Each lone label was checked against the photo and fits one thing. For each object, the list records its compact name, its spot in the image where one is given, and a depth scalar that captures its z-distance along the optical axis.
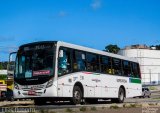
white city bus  20.64
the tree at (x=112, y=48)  167.38
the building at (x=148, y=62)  145.75
